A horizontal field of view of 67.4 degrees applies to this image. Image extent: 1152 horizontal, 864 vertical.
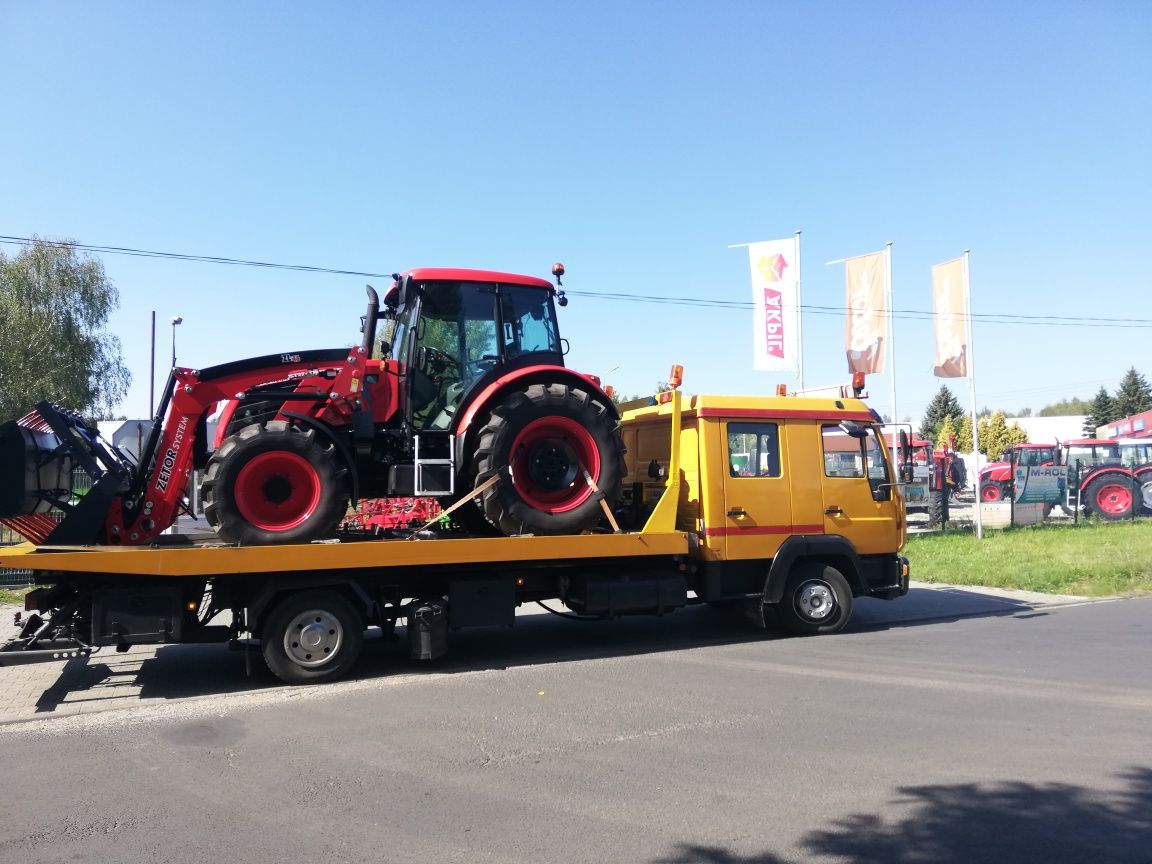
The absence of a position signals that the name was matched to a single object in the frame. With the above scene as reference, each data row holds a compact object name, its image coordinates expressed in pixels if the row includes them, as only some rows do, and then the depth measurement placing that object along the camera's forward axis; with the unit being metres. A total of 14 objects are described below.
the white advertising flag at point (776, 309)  17.98
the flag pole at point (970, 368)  18.98
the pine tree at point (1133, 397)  61.75
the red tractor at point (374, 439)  7.38
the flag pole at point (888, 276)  18.95
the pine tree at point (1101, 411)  62.49
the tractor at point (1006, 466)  25.75
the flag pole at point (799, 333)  17.89
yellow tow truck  7.20
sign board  24.28
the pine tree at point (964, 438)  66.62
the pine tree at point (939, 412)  75.25
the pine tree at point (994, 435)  63.44
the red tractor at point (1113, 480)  24.48
